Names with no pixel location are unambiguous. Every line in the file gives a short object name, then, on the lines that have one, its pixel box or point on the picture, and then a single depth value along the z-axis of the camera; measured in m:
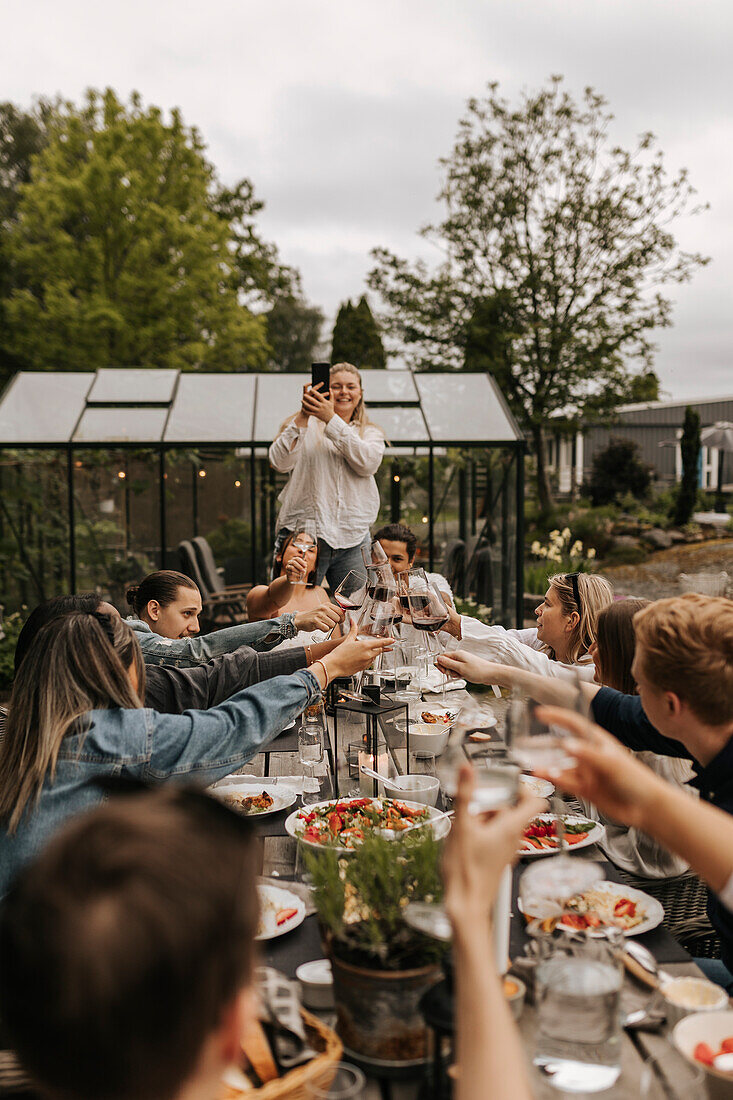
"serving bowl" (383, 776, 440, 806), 2.24
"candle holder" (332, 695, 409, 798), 2.40
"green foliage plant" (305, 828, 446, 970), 1.22
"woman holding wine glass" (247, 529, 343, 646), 4.21
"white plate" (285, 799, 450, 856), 1.83
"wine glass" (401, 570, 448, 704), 2.61
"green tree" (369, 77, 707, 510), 17.11
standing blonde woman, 5.31
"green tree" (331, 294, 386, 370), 18.97
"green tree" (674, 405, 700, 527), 18.16
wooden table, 1.17
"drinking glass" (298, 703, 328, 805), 2.70
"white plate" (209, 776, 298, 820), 2.35
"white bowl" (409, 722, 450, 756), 2.79
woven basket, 1.06
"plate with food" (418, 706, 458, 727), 3.04
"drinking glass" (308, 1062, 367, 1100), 1.08
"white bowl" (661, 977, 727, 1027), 1.28
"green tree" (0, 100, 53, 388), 22.62
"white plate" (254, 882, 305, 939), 1.60
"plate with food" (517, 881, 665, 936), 1.53
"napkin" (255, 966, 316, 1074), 1.18
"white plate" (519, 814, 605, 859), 1.95
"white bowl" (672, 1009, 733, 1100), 1.23
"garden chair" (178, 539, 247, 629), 7.95
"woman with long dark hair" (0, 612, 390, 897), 1.72
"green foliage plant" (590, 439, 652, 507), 19.78
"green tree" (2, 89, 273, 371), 15.70
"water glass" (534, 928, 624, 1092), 1.17
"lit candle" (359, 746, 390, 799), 2.40
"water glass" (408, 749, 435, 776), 2.61
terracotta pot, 1.19
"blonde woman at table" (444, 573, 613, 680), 3.25
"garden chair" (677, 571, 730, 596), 8.88
